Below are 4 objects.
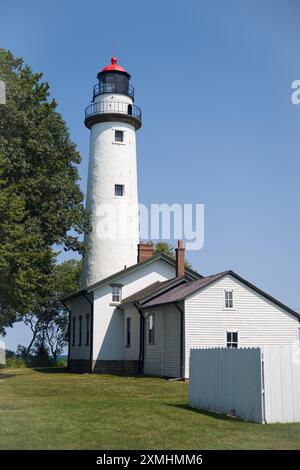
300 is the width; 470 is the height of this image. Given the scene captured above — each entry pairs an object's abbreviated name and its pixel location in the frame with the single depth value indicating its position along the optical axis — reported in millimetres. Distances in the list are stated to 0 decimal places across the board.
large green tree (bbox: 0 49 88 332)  29109
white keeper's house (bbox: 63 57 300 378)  30250
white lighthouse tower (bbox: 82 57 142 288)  39969
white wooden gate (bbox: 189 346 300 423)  13734
